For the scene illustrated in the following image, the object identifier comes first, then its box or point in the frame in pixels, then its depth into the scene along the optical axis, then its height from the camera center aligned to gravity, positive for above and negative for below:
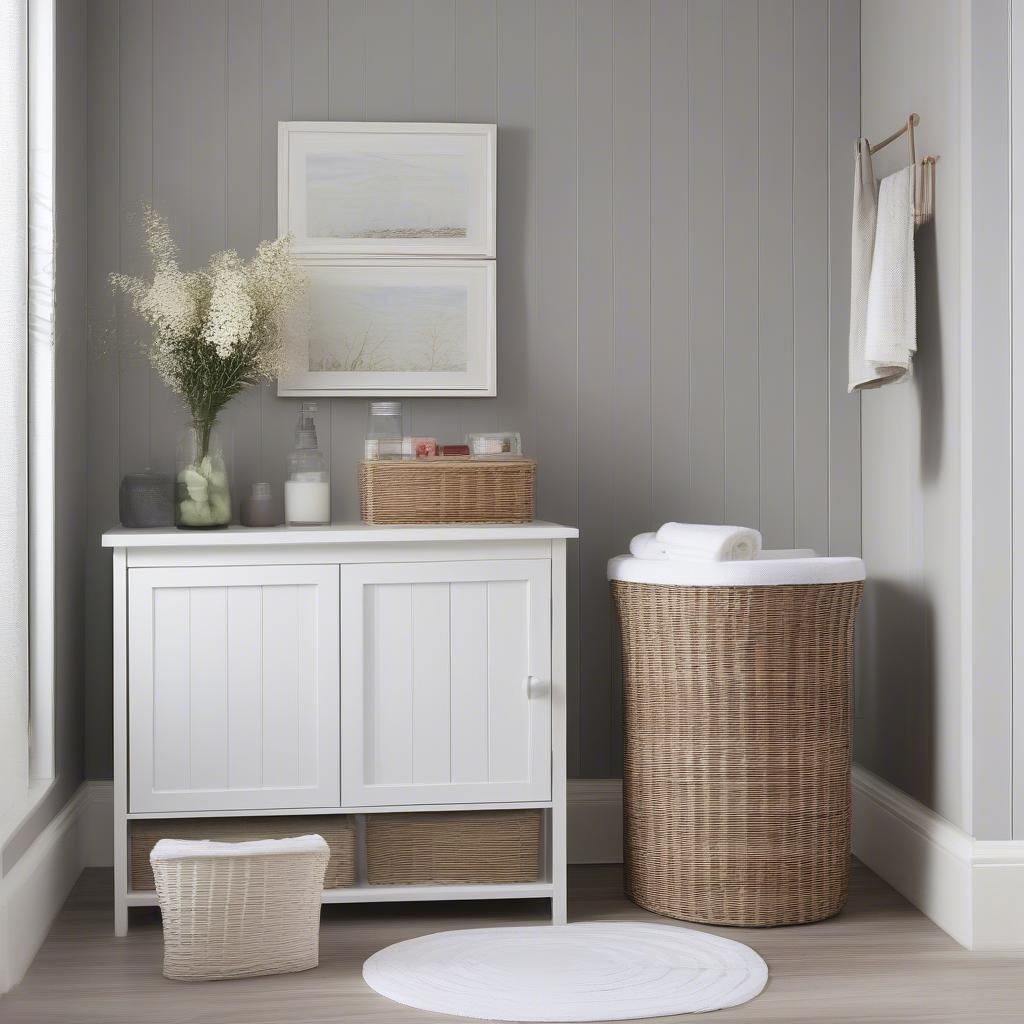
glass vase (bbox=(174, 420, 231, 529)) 2.53 +0.07
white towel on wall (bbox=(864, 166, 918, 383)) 2.46 +0.47
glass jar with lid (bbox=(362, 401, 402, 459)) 2.63 +0.20
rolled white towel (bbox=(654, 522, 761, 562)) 2.34 -0.05
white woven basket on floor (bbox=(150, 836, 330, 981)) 2.08 -0.67
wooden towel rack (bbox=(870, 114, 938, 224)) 2.52 +0.69
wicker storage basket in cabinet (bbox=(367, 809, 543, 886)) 2.44 -0.67
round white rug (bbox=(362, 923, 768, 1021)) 2.01 -0.81
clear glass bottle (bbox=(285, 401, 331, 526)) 2.61 +0.07
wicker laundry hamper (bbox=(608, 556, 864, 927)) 2.37 -0.43
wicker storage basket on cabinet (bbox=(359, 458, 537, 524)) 2.49 +0.06
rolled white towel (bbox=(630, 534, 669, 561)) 2.45 -0.06
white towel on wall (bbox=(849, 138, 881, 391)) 2.61 +0.56
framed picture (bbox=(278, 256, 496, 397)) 2.80 +0.44
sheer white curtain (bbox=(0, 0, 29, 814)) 2.15 +0.20
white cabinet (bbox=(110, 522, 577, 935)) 2.35 -0.31
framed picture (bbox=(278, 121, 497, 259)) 2.78 +0.77
